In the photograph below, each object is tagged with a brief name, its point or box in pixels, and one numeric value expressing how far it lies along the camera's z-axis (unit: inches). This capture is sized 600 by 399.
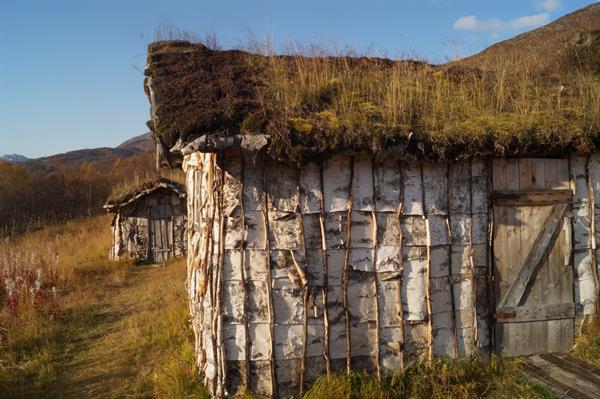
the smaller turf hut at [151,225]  580.4
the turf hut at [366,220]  180.1
